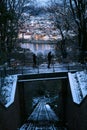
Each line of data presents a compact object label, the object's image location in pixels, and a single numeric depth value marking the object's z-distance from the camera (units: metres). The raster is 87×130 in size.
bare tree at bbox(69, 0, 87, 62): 15.50
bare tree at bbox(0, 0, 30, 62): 14.85
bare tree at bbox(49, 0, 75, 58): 18.18
